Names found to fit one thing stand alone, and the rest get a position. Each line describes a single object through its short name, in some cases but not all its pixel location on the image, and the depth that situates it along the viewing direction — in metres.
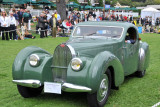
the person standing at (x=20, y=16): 20.25
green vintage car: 4.68
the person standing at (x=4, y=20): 15.22
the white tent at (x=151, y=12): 40.00
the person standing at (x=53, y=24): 18.77
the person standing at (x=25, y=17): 18.82
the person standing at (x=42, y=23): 18.33
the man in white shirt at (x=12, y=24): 15.66
